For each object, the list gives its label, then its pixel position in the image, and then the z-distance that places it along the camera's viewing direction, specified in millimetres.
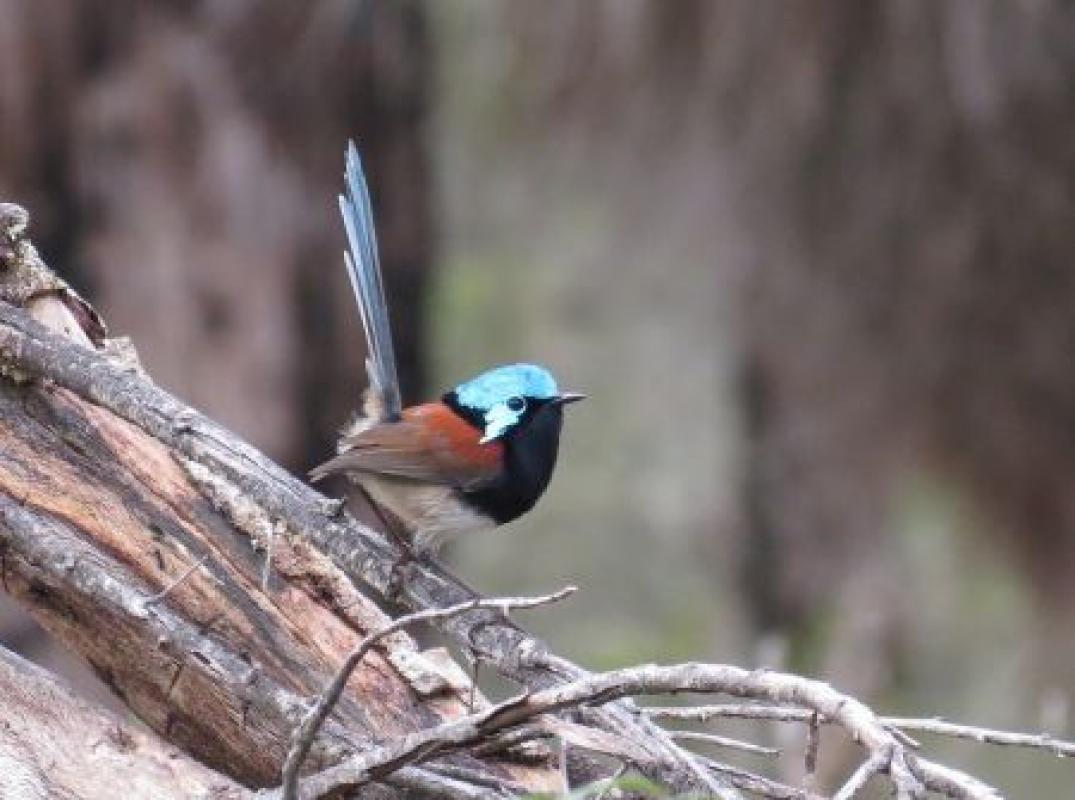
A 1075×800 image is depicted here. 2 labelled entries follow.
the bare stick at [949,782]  4051
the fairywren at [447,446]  6918
